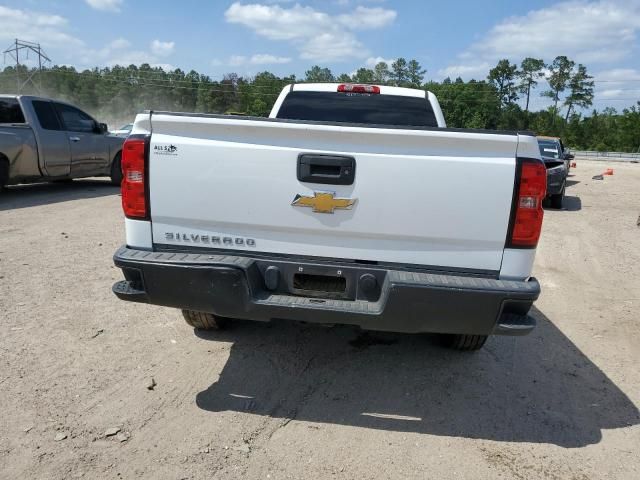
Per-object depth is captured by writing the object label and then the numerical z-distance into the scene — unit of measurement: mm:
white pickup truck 2771
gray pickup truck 9430
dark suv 12141
